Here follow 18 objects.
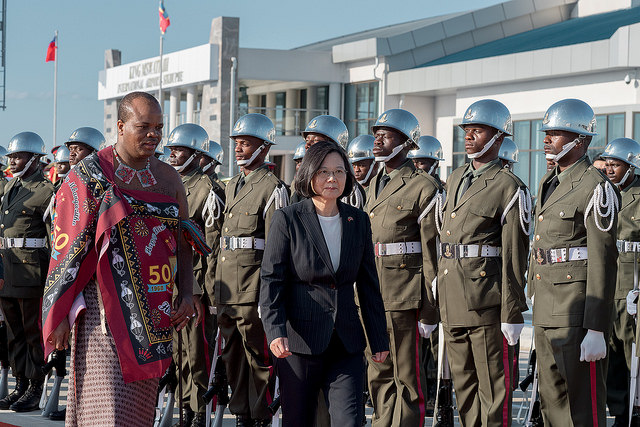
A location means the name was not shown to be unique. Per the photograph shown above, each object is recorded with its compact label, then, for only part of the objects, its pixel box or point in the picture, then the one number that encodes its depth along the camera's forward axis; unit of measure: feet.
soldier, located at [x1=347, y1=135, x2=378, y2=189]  33.35
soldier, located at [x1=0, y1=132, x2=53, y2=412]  32.30
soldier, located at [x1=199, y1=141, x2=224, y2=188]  32.32
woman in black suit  17.88
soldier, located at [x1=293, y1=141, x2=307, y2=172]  34.45
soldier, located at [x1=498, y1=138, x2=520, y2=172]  39.42
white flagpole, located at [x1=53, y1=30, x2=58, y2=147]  172.65
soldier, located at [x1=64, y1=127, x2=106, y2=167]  33.27
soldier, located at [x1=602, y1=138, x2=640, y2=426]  29.86
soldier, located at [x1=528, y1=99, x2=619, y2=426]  21.20
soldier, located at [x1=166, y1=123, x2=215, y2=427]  29.35
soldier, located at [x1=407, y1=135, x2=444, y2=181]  39.32
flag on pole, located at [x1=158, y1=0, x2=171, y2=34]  143.04
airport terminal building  88.79
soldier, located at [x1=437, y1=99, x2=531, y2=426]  22.79
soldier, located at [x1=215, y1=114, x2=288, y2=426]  27.20
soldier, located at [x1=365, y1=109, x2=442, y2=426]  25.38
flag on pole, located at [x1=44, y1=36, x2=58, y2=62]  165.99
